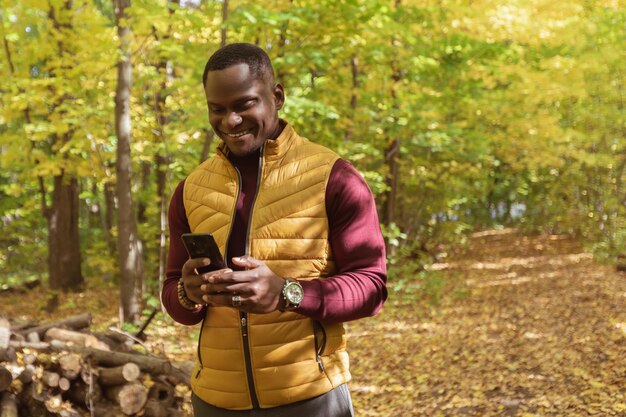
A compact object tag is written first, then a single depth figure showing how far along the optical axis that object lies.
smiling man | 1.82
